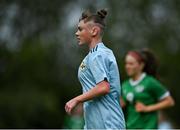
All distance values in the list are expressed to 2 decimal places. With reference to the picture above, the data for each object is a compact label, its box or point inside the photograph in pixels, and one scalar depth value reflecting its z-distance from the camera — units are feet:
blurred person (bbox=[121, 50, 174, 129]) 61.16
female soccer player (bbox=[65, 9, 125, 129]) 43.47
